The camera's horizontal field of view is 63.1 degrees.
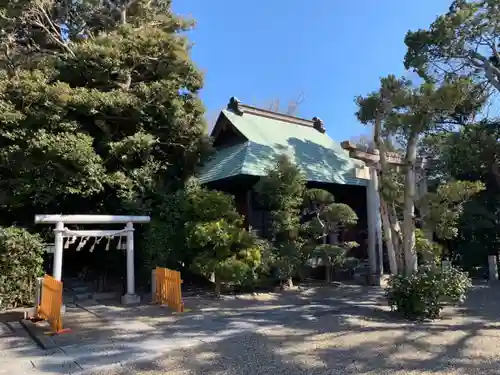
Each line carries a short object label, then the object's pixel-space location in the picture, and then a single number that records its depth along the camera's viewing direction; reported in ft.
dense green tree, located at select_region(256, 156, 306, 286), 36.32
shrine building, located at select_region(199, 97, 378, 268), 42.11
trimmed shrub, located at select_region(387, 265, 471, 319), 24.11
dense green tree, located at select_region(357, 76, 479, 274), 25.03
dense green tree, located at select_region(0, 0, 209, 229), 34.60
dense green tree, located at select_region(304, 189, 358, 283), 36.99
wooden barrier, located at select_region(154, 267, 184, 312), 29.27
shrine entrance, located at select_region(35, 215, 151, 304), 30.20
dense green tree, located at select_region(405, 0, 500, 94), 36.70
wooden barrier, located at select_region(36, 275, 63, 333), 23.49
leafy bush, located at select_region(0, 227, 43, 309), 30.04
